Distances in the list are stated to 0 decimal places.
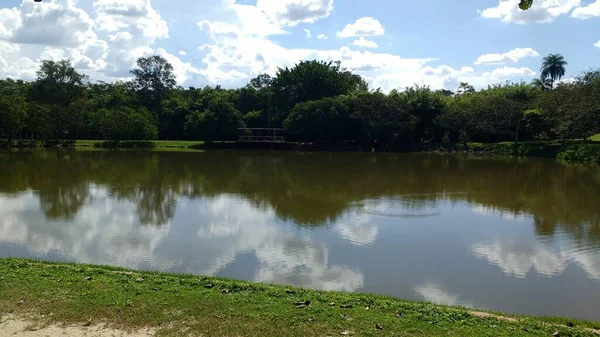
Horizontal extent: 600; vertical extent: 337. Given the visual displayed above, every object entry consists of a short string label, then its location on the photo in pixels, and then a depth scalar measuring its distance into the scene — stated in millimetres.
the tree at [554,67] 84000
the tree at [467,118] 57281
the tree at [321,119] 61469
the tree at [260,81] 87750
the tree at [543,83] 79094
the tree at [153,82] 80750
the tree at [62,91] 67375
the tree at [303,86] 69812
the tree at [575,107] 43938
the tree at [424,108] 63719
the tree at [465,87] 82438
